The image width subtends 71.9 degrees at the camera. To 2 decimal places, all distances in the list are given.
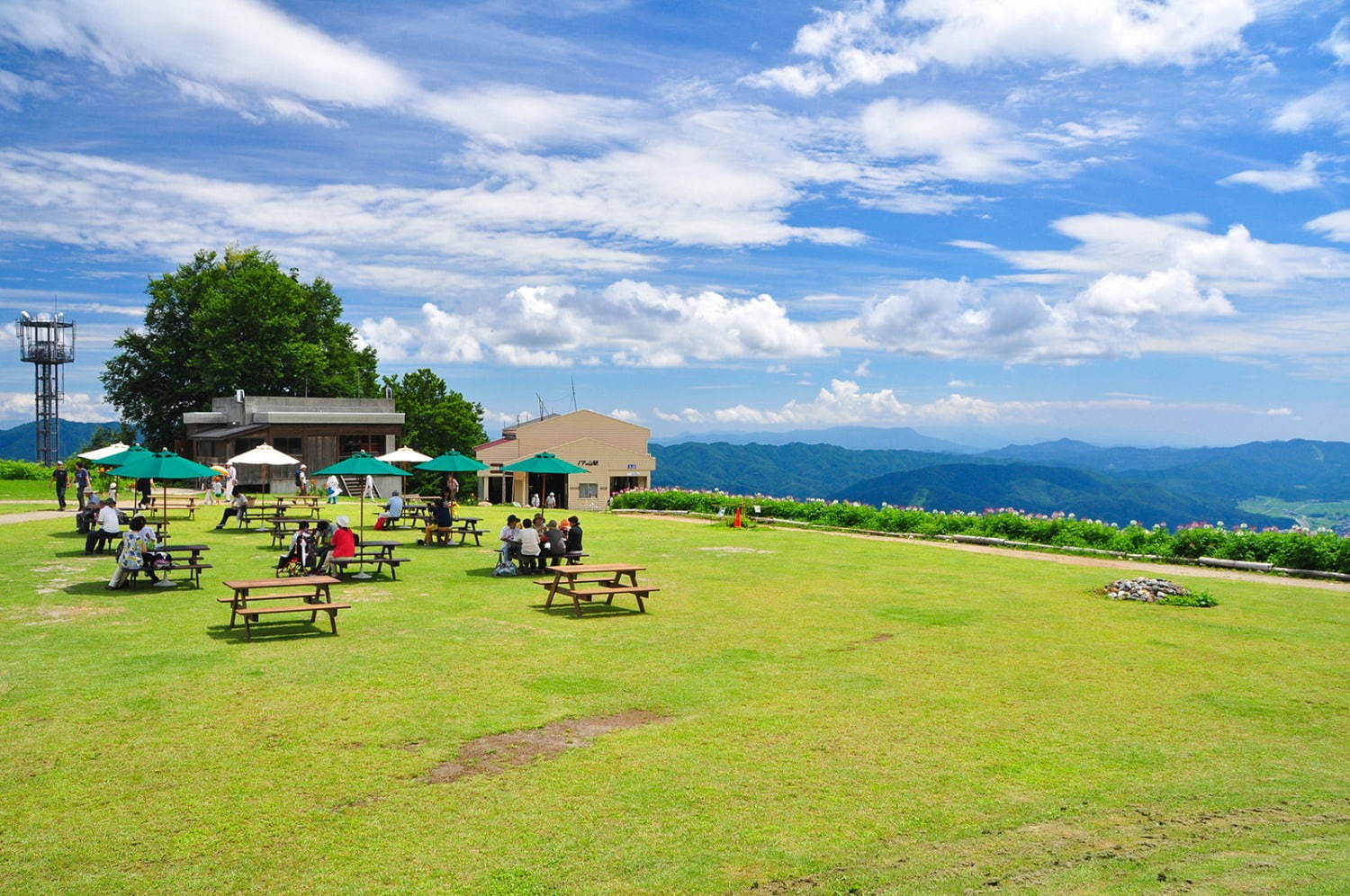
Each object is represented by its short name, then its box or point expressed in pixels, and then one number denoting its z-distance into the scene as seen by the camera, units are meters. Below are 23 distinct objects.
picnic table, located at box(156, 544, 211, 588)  16.95
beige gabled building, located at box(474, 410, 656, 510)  72.81
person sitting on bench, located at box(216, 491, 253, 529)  27.33
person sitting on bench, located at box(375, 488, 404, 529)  25.69
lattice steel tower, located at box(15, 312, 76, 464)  91.69
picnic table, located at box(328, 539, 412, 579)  17.86
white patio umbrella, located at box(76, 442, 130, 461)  32.32
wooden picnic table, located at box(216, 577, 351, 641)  12.89
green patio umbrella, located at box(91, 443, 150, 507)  32.50
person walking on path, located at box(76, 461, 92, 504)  28.50
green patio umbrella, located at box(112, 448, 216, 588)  18.77
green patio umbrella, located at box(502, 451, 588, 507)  23.81
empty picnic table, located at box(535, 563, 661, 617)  15.36
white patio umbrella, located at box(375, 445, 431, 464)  32.26
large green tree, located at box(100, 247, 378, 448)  58.19
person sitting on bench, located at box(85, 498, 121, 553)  20.80
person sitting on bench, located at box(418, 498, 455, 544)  24.31
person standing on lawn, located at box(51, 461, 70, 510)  32.59
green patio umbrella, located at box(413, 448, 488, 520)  25.30
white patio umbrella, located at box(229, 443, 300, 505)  30.62
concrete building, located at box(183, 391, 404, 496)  46.53
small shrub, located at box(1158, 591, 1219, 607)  17.08
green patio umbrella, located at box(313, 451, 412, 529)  21.56
